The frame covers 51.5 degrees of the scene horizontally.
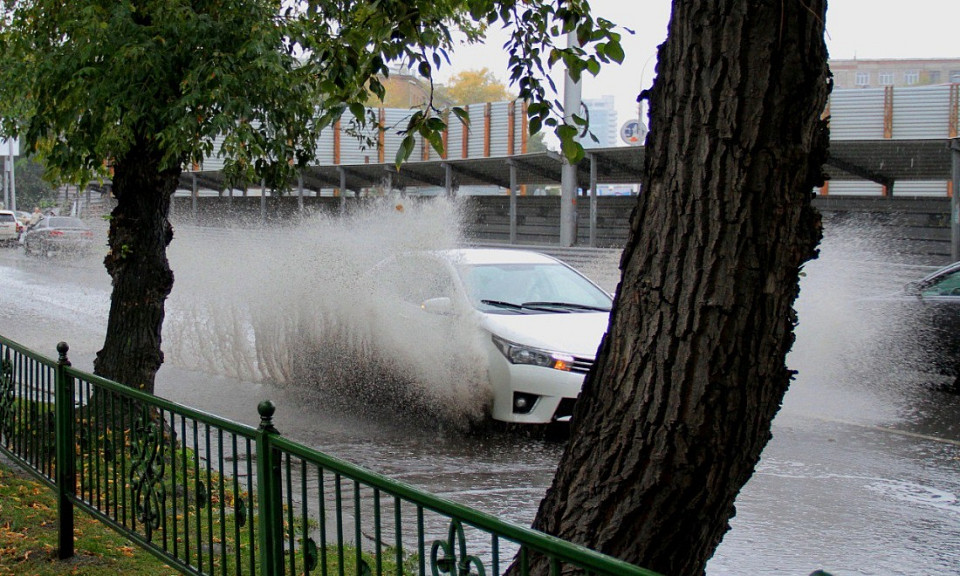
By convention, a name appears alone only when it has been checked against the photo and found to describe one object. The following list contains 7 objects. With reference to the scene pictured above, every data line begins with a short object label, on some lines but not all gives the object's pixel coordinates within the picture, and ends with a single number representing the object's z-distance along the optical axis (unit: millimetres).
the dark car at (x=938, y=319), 11195
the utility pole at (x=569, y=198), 21188
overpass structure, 20656
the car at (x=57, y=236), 37281
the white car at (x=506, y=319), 8047
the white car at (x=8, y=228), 45875
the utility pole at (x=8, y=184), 58906
